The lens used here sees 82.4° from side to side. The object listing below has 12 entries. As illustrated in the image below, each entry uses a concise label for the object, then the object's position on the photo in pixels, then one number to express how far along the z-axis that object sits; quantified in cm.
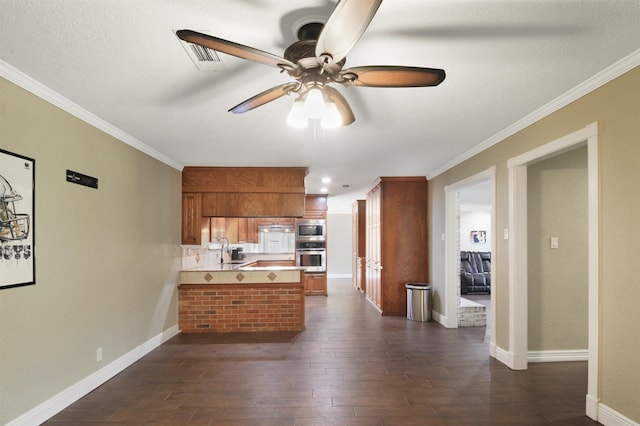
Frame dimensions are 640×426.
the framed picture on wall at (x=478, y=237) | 1054
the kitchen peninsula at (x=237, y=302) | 522
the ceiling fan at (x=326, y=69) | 129
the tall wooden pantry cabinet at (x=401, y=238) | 623
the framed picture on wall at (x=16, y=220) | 227
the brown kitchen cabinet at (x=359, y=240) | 895
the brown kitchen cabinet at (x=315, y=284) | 841
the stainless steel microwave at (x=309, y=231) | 827
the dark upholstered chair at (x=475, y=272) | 875
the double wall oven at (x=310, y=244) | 824
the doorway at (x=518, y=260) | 355
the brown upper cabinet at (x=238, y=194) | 538
